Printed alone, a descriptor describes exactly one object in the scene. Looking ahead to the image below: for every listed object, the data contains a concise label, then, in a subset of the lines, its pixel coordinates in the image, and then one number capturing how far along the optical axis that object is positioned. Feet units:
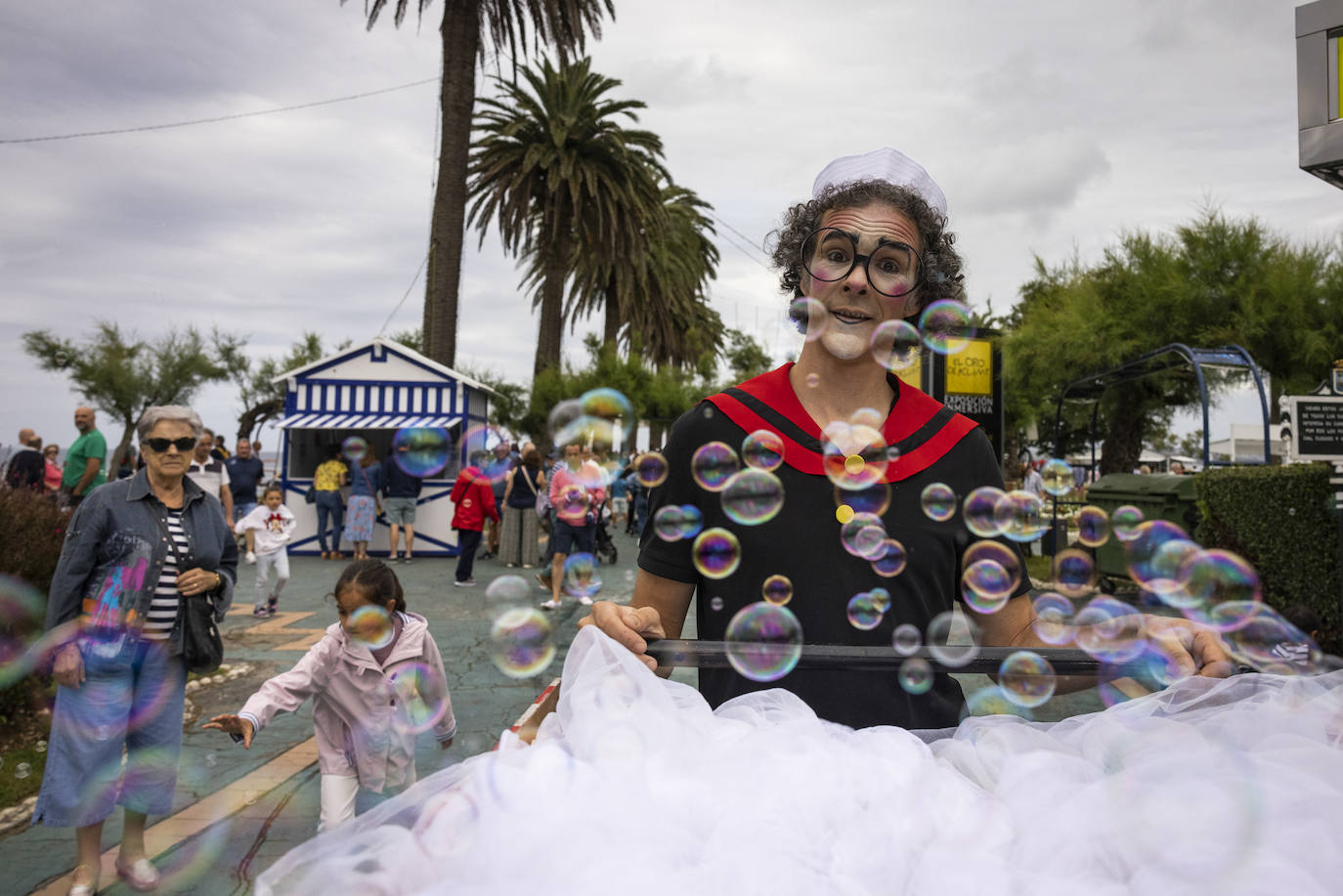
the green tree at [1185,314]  54.80
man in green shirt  33.73
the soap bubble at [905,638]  5.68
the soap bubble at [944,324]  7.13
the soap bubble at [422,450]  44.72
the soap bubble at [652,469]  6.30
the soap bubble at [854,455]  5.92
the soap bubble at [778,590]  5.85
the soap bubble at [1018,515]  6.43
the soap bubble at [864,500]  5.92
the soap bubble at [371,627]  11.92
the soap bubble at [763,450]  5.98
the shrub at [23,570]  16.55
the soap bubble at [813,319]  6.29
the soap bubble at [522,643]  8.61
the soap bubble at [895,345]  6.33
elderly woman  11.48
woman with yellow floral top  44.75
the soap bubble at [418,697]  12.14
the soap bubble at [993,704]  6.12
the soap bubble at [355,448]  43.27
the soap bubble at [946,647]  5.08
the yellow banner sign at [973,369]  33.76
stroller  45.57
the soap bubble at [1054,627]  6.20
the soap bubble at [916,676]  5.16
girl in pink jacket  11.66
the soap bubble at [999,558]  6.09
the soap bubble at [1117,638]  5.20
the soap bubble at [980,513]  6.04
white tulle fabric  3.60
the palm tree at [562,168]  69.67
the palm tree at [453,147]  52.95
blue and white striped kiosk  48.34
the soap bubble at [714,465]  5.92
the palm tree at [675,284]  93.15
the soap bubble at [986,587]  6.15
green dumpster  33.17
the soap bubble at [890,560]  5.85
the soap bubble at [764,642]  5.00
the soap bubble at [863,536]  5.75
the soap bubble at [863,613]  5.73
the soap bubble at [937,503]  5.96
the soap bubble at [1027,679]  5.15
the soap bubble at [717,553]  5.80
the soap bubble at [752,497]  5.75
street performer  5.75
